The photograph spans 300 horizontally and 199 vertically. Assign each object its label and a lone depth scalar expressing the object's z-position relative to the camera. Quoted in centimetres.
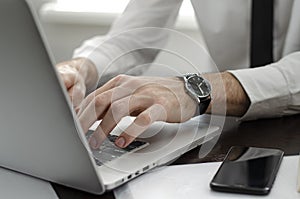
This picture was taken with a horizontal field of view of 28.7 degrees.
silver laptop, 61
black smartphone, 76
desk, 88
